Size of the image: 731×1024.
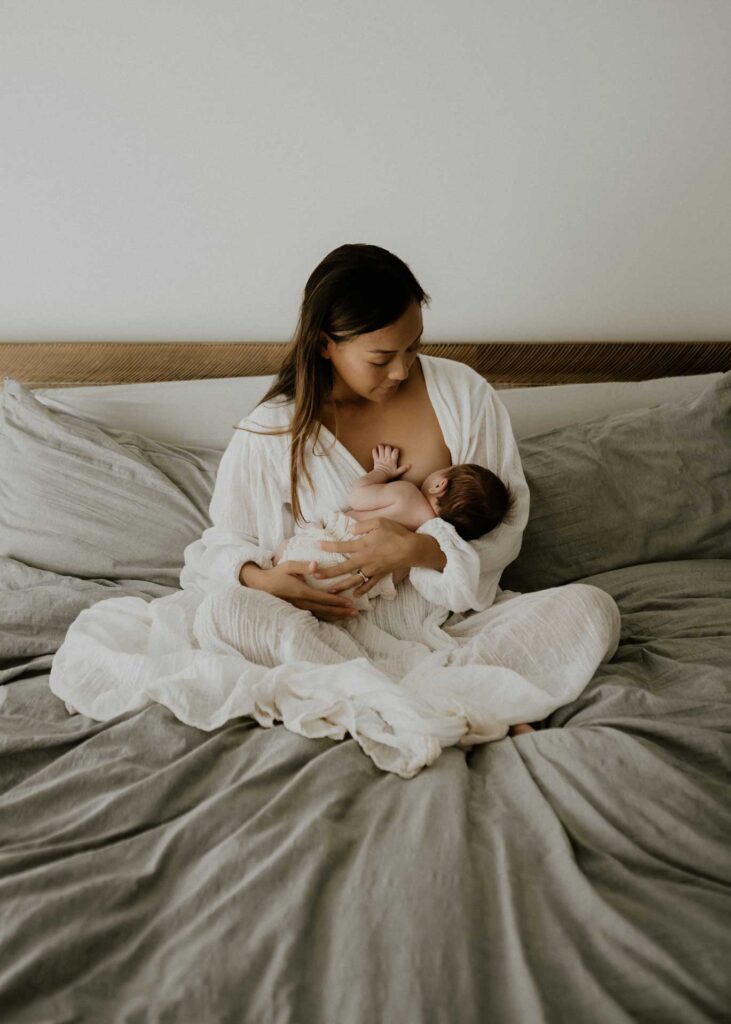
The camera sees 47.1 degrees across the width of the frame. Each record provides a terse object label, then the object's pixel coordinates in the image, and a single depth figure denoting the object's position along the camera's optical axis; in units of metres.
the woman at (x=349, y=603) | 1.24
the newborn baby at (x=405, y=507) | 1.55
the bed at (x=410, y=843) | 0.81
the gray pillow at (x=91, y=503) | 1.81
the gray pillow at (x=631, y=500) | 1.76
